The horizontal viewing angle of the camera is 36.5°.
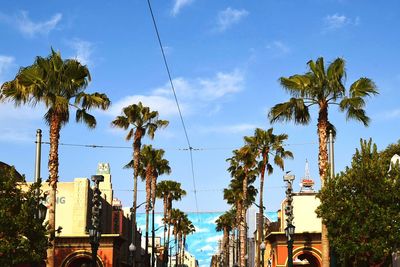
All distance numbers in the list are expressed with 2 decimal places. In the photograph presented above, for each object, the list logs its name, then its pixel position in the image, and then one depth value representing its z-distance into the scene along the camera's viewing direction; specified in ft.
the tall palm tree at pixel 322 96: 100.01
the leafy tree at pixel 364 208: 89.35
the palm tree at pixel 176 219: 376.48
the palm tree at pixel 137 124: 162.61
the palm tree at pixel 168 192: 277.03
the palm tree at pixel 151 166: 196.95
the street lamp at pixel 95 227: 91.25
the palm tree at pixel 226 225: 398.05
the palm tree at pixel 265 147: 180.45
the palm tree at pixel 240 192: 220.64
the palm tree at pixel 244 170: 187.01
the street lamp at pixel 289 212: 100.37
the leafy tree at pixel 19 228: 82.53
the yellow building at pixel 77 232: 158.92
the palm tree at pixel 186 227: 417.36
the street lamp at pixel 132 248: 145.75
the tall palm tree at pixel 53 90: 95.45
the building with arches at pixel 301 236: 168.45
